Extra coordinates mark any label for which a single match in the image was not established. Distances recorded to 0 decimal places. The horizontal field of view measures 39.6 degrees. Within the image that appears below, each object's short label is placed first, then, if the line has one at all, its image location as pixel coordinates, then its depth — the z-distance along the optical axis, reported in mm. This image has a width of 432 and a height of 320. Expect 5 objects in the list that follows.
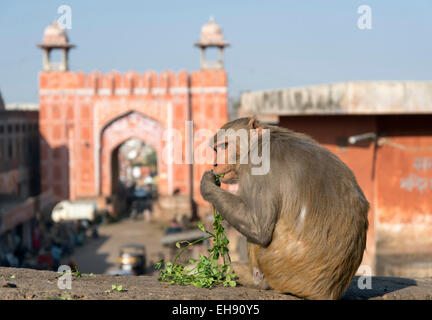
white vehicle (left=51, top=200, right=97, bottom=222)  19828
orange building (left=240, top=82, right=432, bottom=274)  6859
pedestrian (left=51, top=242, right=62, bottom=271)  13470
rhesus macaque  2381
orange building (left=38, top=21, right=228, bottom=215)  21641
